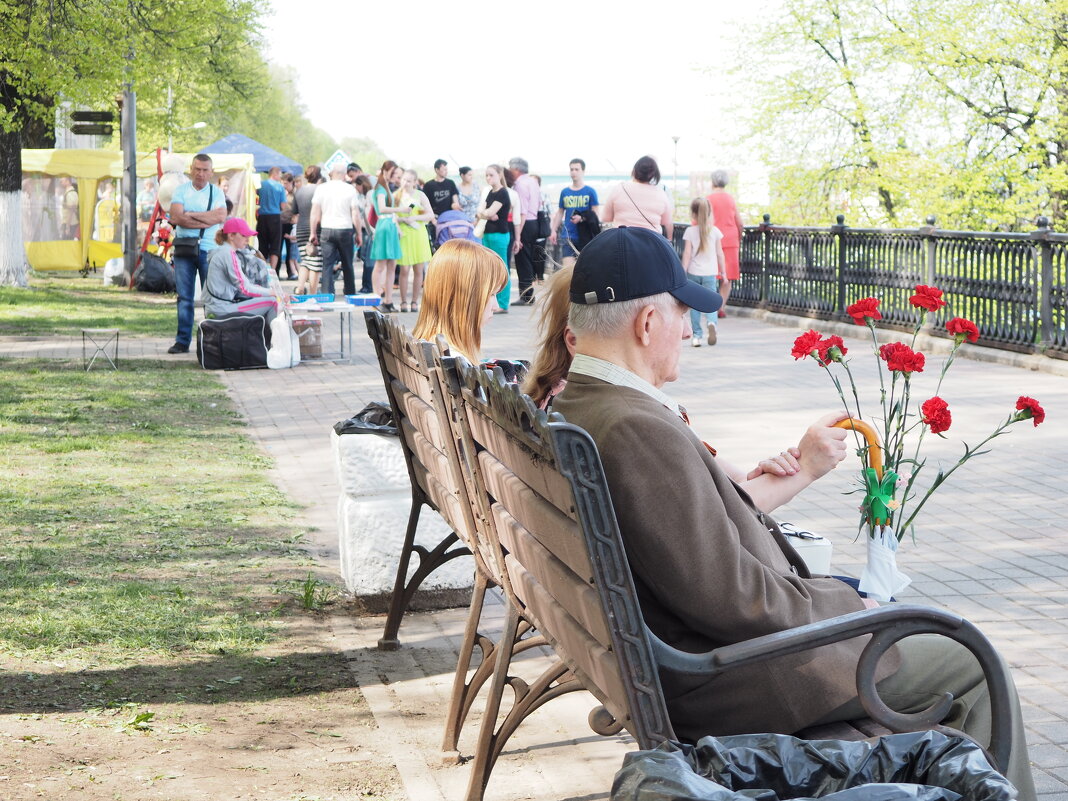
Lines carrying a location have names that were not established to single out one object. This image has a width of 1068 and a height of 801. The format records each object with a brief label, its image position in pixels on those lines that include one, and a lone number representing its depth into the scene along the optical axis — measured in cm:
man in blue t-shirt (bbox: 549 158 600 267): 1992
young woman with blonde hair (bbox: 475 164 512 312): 1978
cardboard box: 1470
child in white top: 1506
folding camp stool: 1320
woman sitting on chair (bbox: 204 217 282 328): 1364
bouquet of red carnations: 334
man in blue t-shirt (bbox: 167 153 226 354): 1462
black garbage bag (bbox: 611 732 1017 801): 214
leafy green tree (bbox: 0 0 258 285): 1914
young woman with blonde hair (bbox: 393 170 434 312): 1995
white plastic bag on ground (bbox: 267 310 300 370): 1397
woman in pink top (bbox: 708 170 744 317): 1797
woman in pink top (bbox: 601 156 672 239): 1530
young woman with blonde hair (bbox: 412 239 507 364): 516
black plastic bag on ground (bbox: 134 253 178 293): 2430
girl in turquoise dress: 1973
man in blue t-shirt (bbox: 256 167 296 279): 2577
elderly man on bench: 265
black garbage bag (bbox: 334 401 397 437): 538
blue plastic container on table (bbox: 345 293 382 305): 1384
